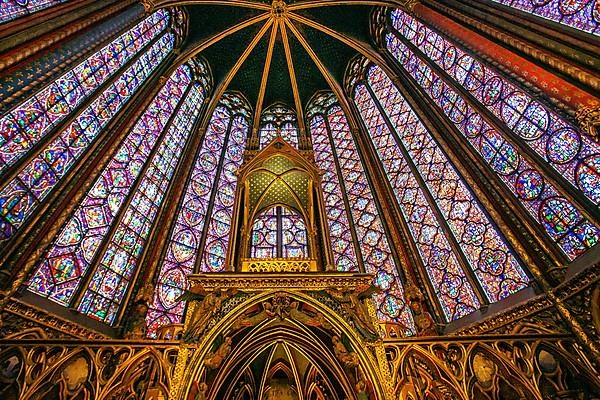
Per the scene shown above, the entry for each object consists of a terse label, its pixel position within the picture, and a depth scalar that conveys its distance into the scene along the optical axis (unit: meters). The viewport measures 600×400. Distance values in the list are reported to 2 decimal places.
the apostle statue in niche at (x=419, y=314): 5.38
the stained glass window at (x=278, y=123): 13.26
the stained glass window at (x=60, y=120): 5.71
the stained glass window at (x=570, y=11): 5.14
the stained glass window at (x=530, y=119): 5.29
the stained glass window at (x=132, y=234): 6.91
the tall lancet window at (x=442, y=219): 6.61
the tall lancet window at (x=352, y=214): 8.26
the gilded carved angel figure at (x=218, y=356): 3.84
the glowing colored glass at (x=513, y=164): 5.38
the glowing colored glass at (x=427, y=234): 7.13
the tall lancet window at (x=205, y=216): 7.97
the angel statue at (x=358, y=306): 4.05
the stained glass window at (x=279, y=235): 9.51
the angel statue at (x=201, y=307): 3.95
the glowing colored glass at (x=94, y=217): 6.27
